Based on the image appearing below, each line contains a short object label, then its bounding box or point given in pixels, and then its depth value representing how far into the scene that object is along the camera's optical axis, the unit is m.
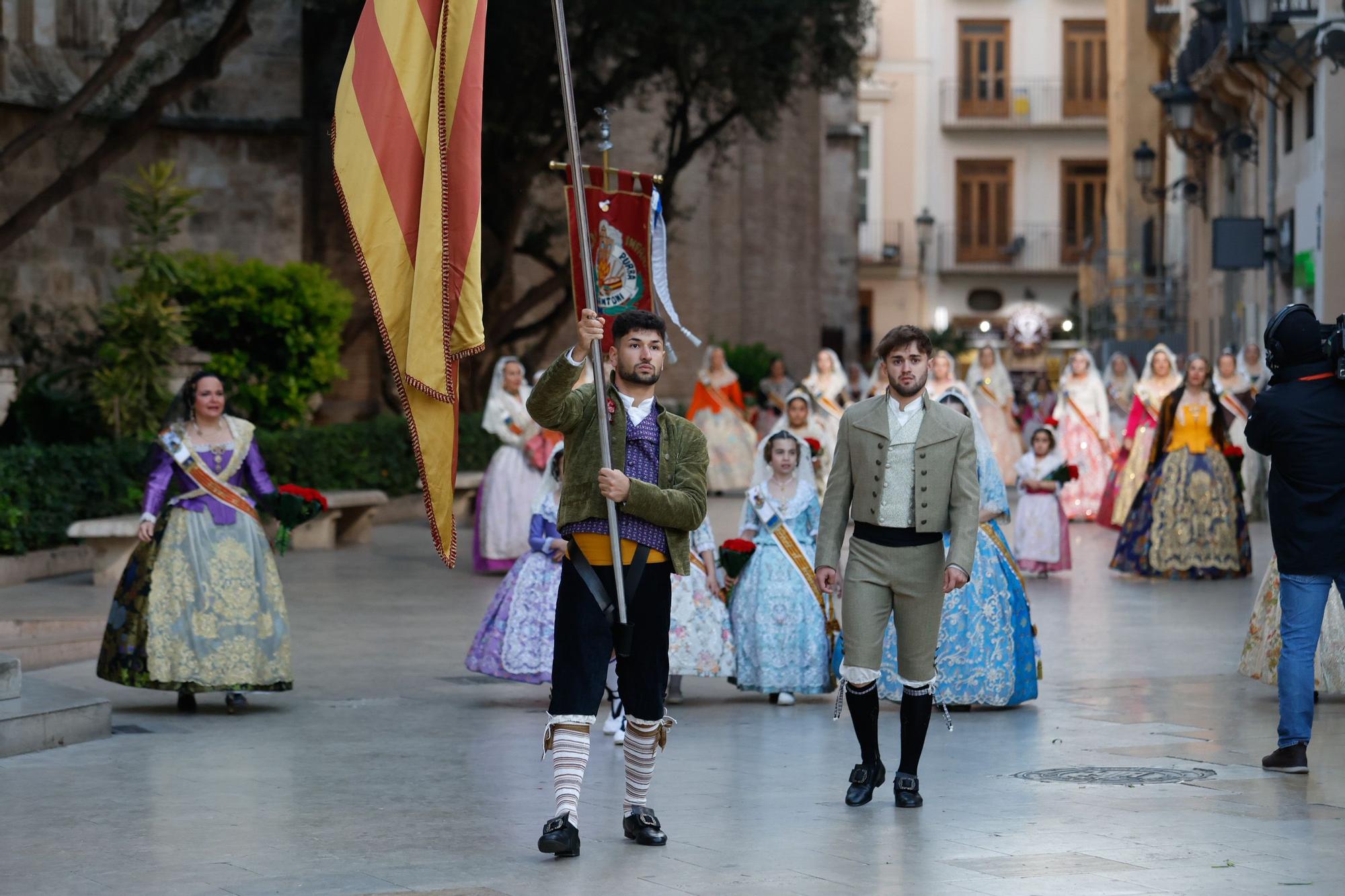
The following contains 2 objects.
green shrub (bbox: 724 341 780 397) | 34.03
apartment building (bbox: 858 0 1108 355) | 61.31
